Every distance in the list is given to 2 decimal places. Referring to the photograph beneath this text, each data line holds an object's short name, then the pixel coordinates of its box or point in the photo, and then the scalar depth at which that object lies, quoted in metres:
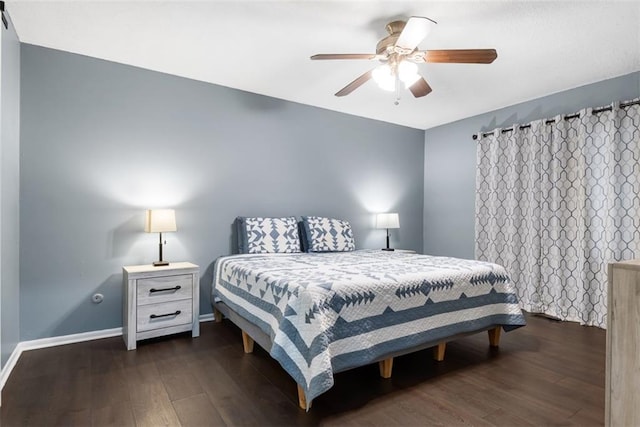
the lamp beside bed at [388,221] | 4.44
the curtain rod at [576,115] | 3.07
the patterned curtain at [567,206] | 3.13
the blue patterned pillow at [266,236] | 3.37
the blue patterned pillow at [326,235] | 3.69
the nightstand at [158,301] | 2.61
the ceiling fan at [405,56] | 2.09
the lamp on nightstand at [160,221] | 2.79
